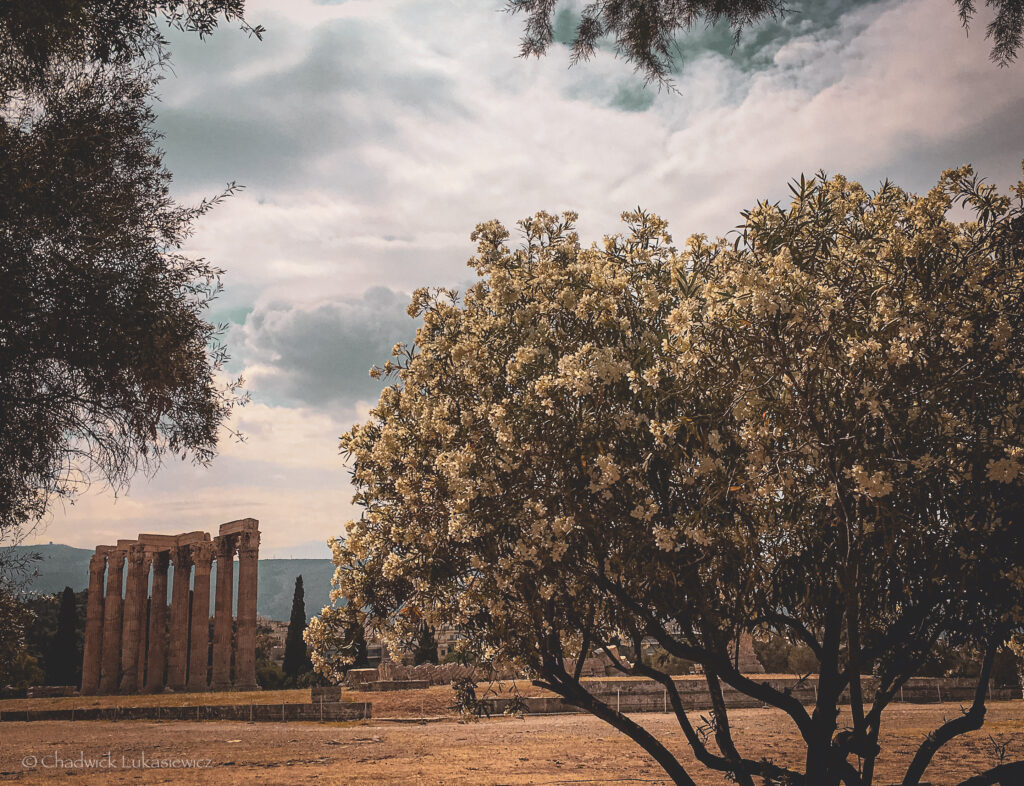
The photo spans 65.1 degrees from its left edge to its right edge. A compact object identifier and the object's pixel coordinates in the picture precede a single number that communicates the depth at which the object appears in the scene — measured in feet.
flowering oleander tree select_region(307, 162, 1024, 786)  21.56
